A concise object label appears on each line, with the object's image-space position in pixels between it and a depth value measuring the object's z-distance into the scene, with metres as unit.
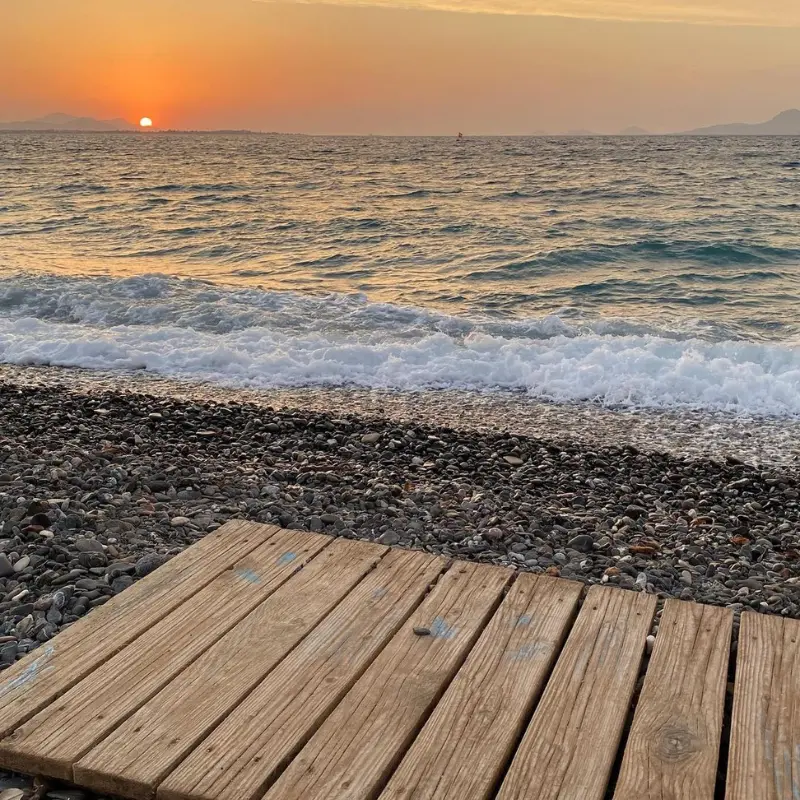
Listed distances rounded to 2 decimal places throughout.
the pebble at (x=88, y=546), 4.96
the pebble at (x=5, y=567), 4.69
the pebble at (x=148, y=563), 4.71
